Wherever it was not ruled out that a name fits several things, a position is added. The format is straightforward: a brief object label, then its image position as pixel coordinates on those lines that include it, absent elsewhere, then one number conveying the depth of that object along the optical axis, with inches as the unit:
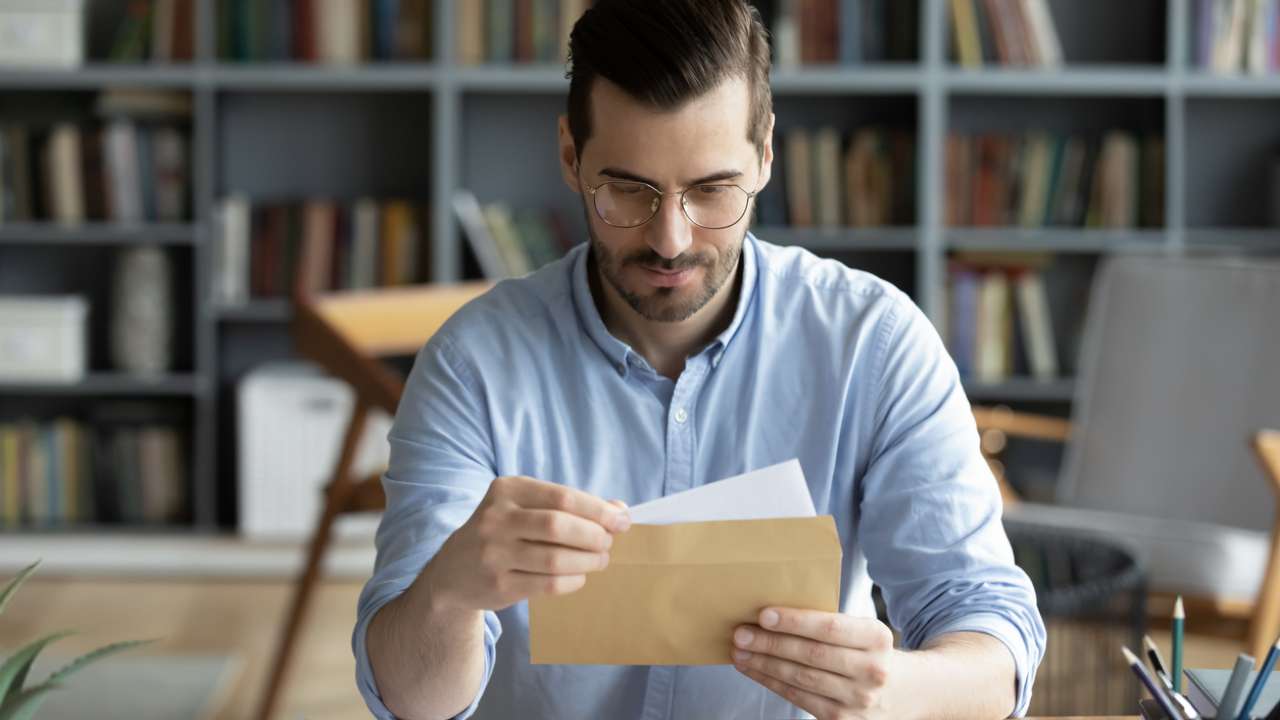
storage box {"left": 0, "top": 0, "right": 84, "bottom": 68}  147.3
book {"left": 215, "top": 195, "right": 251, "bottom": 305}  151.6
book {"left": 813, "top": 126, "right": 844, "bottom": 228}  150.1
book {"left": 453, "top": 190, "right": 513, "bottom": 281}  149.3
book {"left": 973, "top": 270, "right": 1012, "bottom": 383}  149.6
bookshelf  146.9
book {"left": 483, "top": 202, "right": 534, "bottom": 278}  149.9
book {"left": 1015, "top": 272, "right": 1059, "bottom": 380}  149.3
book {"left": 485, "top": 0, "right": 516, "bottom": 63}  148.9
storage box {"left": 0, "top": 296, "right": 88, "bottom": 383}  147.6
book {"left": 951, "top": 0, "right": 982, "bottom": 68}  146.9
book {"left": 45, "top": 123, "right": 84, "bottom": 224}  150.1
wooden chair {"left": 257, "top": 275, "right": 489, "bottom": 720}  95.5
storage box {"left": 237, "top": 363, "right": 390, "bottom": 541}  149.0
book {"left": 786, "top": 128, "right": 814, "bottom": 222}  150.3
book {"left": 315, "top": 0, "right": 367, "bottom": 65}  149.3
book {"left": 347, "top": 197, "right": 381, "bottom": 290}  152.3
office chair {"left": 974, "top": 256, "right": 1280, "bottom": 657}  116.0
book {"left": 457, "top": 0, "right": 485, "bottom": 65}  148.6
